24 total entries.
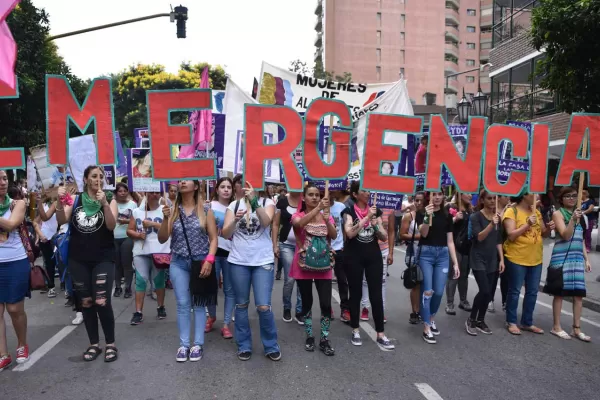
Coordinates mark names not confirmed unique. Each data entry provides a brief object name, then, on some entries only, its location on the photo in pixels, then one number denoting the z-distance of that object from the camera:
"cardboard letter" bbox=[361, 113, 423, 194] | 5.16
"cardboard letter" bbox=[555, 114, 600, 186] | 5.61
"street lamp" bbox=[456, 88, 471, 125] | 12.05
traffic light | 11.82
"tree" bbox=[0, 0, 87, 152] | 13.55
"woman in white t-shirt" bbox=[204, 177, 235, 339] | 5.61
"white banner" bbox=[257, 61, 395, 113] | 8.13
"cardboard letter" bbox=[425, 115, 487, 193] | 5.30
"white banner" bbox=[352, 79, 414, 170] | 8.06
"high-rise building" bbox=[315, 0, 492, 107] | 56.50
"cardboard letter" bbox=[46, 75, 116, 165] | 4.75
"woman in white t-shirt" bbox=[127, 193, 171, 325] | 6.16
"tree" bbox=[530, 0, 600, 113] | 7.11
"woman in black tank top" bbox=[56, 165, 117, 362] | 4.71
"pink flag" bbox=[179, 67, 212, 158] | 6.43
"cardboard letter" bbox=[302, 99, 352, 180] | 5.06
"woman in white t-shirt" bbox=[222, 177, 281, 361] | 4.78
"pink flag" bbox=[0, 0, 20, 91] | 4.62
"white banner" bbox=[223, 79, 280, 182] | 6.93
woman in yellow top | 5.82
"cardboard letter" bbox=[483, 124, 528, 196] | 5.44
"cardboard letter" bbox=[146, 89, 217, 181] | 4.85
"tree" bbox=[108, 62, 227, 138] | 29.89
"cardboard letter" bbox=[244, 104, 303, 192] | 4.96
